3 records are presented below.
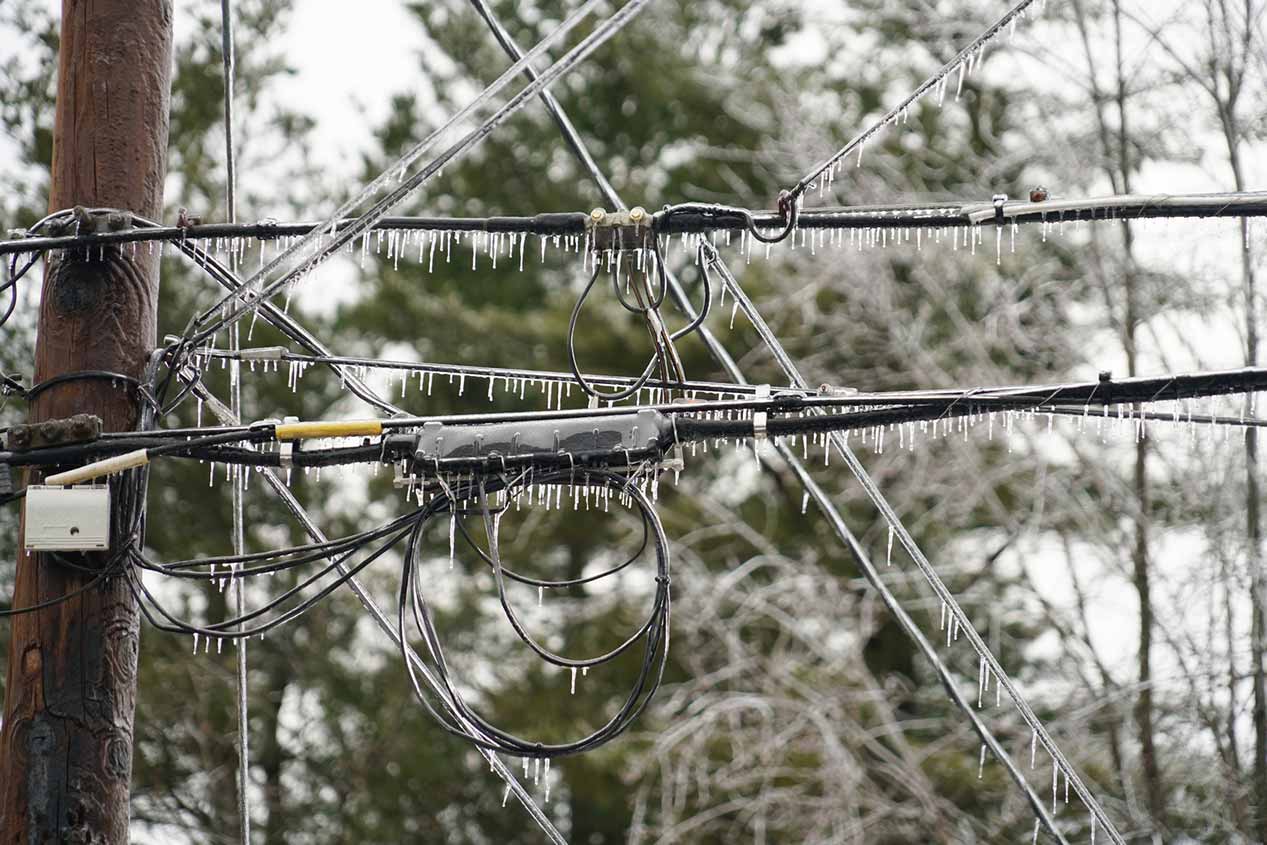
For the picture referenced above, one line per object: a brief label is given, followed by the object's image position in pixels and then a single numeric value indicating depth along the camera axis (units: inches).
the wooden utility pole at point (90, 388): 343.3
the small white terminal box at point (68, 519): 343.6
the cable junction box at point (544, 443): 326.6
